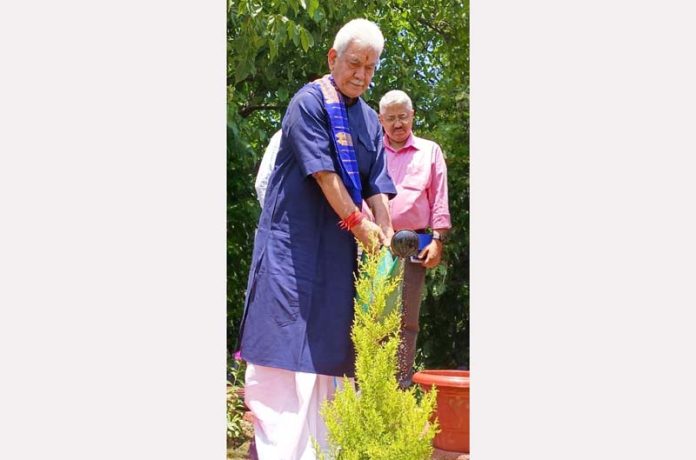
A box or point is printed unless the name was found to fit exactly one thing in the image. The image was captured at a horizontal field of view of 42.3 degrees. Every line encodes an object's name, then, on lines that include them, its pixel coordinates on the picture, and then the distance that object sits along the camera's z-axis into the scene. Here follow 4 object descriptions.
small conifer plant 3.25
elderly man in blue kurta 3.72
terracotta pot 4.12
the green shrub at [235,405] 4.27
